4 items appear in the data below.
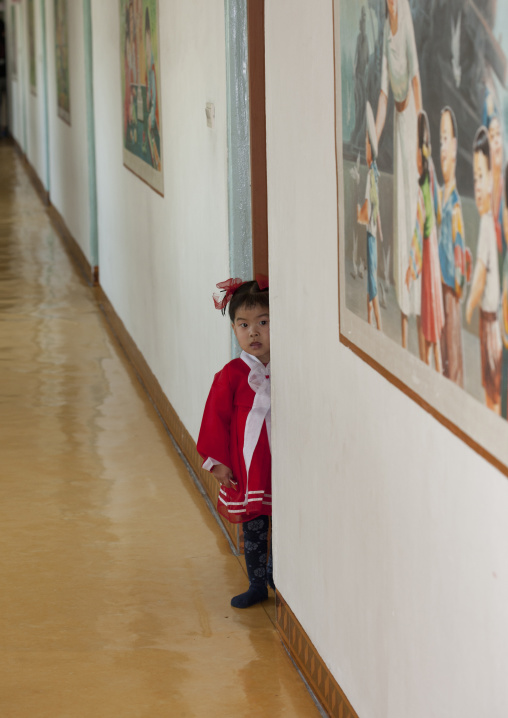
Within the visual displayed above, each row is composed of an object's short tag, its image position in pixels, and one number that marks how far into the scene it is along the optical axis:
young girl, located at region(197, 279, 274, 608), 3.76
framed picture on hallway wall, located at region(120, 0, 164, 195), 5.85
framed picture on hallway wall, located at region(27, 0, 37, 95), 18.02
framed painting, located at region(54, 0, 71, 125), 11.92
